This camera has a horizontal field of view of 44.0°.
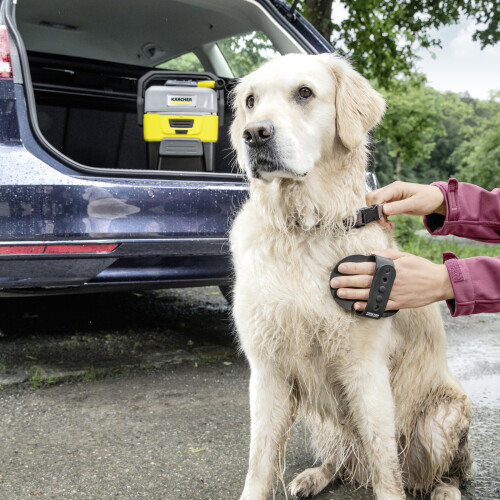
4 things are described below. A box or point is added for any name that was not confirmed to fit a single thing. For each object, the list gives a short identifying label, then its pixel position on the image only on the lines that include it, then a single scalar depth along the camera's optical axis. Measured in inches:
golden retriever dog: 78.9
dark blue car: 109.3
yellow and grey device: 149.2
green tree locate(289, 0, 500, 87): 400.2
